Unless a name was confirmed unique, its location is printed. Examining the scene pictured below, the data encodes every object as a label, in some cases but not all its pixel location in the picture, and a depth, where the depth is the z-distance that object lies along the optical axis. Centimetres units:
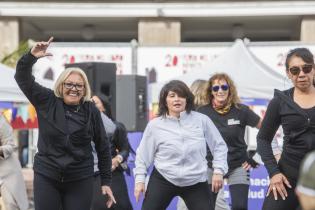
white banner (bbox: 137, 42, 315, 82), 2294
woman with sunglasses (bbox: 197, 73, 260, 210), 877
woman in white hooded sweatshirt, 693
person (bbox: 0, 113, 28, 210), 1004
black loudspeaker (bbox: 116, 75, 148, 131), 1785
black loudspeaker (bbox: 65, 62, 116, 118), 1432
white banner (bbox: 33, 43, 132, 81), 2373
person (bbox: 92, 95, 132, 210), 913
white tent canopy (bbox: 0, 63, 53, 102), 1369
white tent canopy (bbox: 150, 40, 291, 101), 1493
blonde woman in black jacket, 630
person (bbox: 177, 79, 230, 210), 863
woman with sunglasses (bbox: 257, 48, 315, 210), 572
